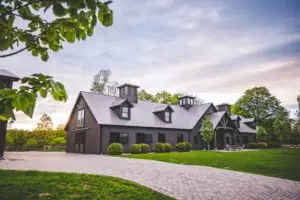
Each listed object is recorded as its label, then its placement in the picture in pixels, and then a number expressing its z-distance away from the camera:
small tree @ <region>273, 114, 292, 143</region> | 44.09
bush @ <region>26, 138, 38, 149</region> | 35.75
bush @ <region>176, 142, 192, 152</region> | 29.67
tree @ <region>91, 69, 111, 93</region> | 47.31
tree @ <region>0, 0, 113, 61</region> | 1.79
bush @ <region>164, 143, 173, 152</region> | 28.02
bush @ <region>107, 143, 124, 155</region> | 23.44
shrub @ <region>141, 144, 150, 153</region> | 25.80
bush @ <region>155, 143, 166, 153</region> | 27.55
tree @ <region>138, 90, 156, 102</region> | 54.19
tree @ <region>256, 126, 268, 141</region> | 43.06
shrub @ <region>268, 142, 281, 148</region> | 45.60
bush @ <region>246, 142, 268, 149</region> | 41.75
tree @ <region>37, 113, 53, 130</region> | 42.19
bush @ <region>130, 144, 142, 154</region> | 25.22
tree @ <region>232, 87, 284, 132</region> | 58.57
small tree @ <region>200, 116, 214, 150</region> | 31.98
